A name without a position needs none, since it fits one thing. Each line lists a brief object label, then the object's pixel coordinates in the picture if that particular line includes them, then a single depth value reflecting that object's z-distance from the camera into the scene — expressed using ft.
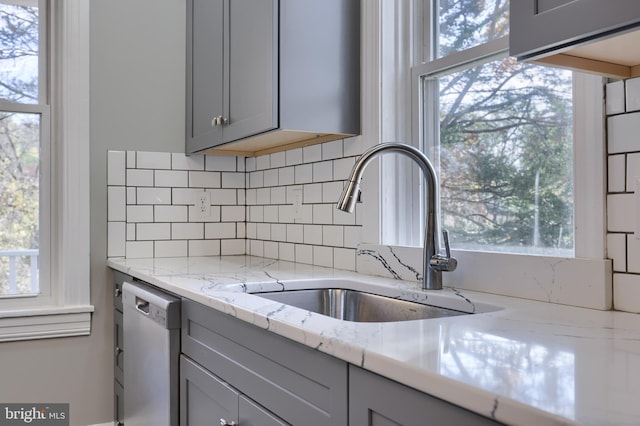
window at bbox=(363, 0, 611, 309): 4.43
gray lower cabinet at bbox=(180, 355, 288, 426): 4.35
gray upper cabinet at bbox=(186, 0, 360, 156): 6.63
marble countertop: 2.16
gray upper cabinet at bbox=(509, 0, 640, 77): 2.92
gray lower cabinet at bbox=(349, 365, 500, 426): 2.48
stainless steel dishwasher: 6.00
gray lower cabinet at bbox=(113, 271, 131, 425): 8.47
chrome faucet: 5.16
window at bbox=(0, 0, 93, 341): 8.68
